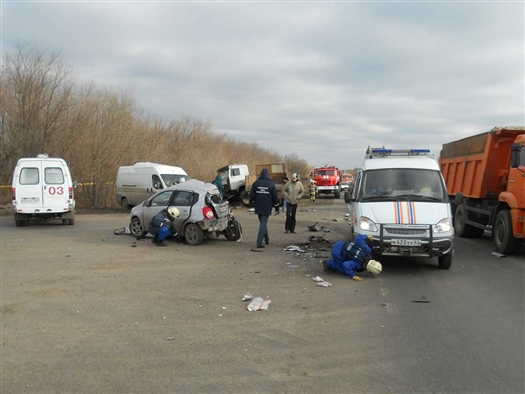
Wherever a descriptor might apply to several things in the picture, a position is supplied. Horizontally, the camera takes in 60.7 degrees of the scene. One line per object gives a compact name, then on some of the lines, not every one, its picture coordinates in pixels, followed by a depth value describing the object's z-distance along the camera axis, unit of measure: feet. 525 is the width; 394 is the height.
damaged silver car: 39.70
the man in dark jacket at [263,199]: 38.70
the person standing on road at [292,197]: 49.01
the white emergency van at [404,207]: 28.37
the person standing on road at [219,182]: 77.71
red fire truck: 116.06
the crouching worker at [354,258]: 27.48
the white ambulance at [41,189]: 54.08
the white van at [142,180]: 76.02
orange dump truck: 35.01
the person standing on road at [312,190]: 101.64
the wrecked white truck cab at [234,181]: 94.02
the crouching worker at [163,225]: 38.96
